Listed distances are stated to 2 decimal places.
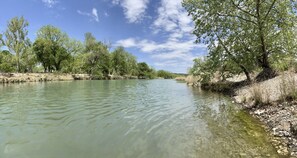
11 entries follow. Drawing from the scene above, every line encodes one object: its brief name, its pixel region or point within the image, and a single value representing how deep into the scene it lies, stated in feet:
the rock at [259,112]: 21.28
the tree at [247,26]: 37.06
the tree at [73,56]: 149.83
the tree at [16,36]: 108.94
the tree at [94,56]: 169.38
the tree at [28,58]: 120.40
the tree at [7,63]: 118.73
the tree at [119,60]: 208.01
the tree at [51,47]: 135.90
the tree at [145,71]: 289.82
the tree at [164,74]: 409.81
